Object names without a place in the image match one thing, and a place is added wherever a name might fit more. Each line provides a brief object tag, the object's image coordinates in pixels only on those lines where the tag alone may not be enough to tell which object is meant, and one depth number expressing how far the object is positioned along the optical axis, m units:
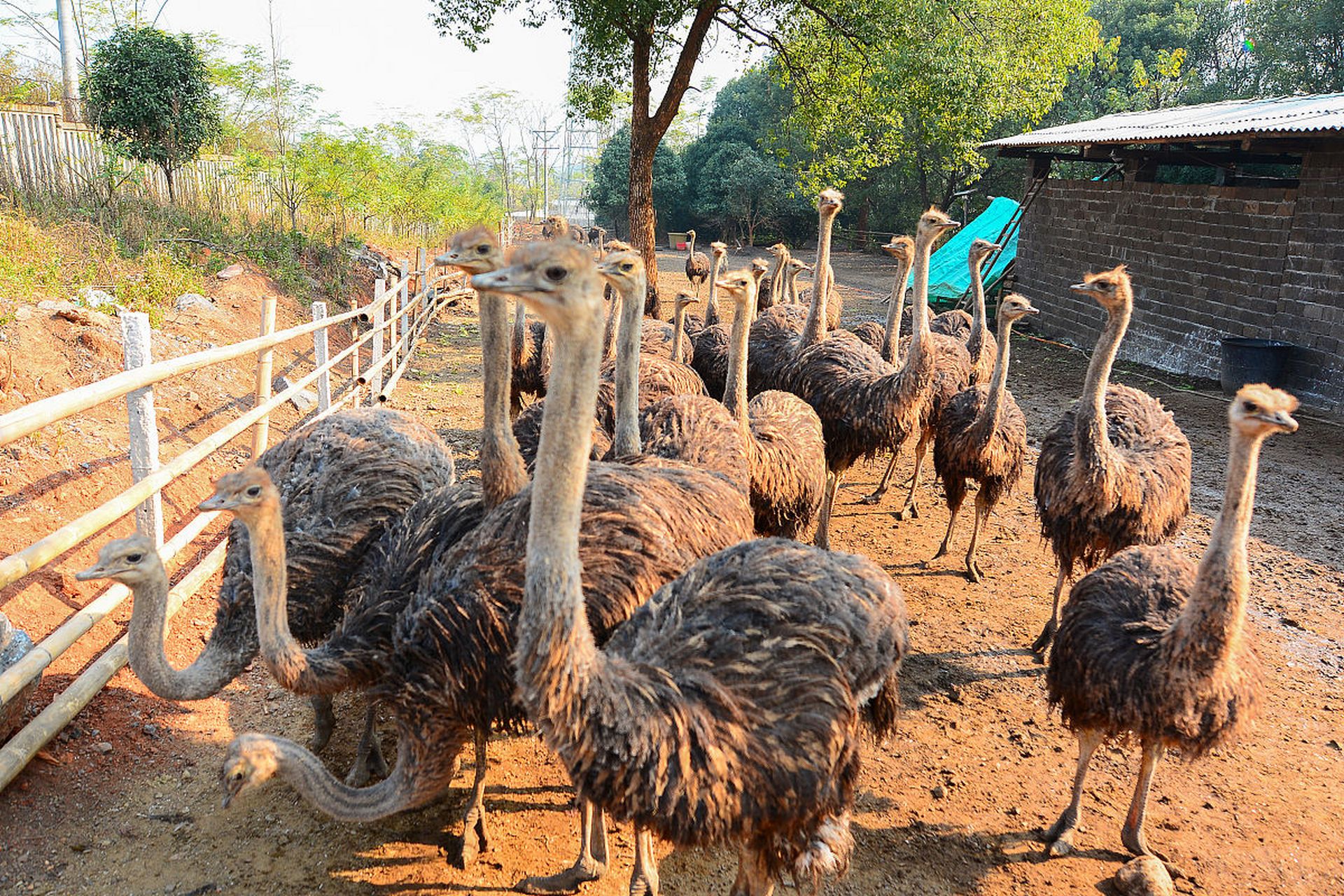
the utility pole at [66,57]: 20.80
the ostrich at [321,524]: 3.26
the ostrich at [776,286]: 10.53
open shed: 10.50
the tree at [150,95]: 12.74
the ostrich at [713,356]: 8.08
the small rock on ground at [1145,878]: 3.46
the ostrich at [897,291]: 7.32
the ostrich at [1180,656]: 3.31
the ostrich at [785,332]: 7.46
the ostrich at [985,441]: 6.09
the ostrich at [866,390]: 6.42
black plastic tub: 10.62
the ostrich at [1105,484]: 4.86
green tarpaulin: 16.50
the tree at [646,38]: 13.73
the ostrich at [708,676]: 2.35
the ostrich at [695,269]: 13.78
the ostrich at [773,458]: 5.25
